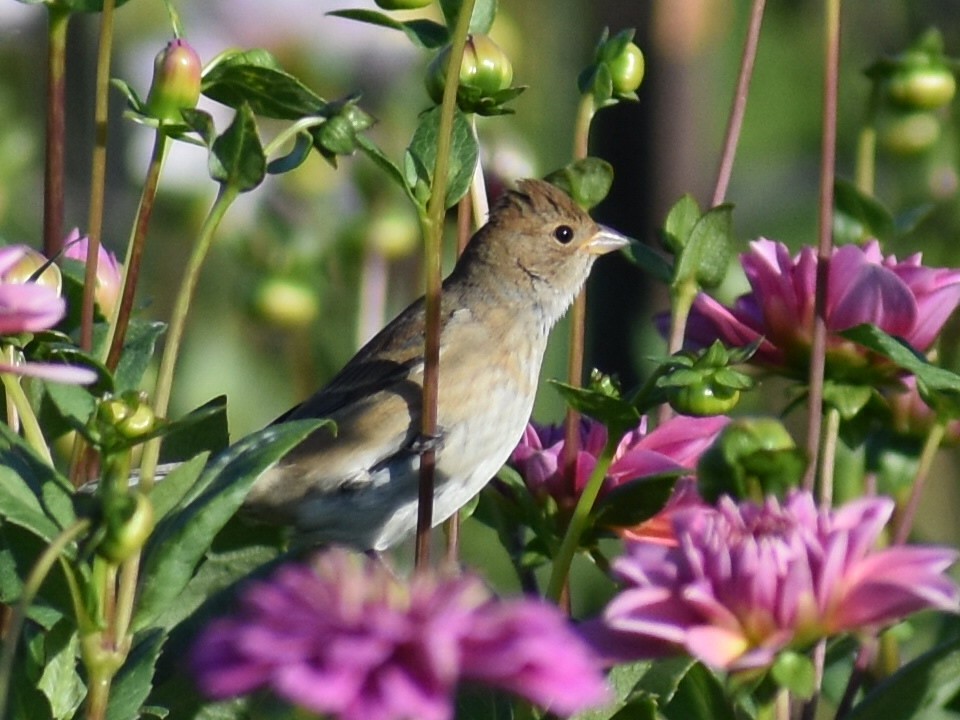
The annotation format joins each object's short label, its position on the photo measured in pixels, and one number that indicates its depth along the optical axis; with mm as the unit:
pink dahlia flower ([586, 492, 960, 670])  3702
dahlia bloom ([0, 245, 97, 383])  3706
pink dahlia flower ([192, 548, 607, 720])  3615
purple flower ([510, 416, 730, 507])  3893
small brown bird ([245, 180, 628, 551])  4642
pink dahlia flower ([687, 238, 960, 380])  3897
